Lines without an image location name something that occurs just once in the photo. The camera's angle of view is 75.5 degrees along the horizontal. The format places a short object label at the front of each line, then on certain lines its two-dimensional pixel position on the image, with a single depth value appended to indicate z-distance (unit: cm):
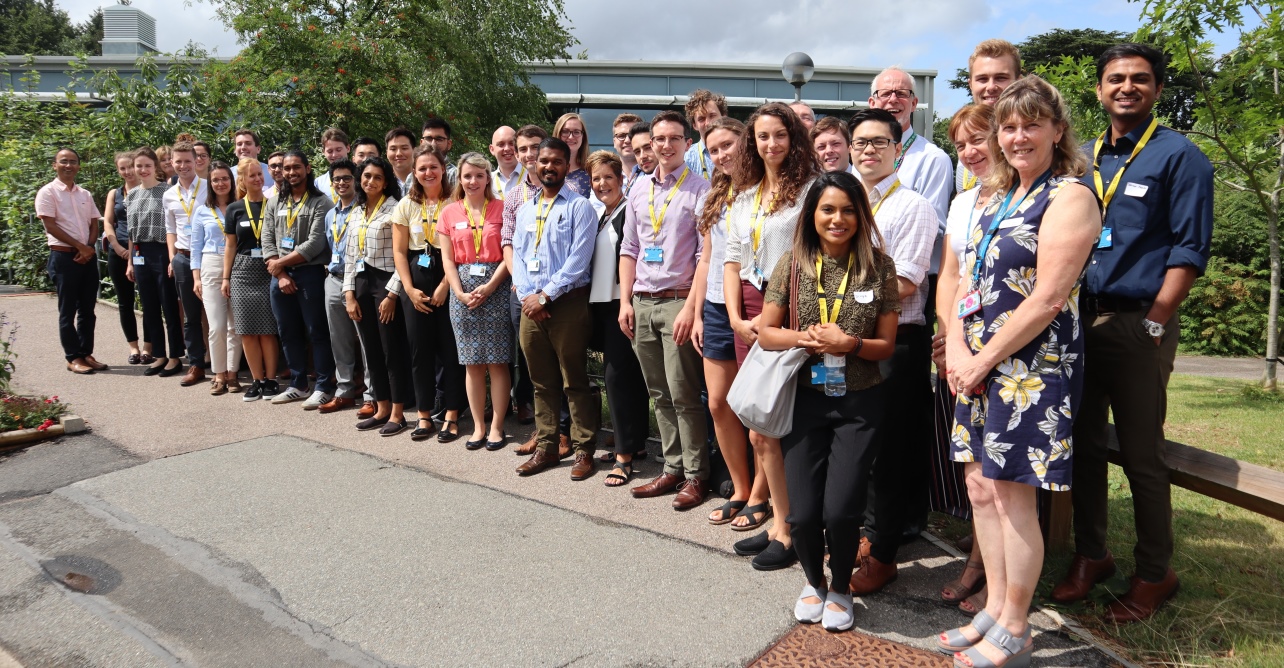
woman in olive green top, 347
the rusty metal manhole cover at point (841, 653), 321
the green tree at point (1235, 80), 783
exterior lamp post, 1141
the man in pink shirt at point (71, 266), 905
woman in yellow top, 647
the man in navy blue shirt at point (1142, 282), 340
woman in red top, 611
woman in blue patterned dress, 296
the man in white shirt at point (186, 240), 849
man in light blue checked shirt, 556
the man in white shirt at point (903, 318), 379
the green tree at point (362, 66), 1164
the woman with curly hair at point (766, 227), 405
